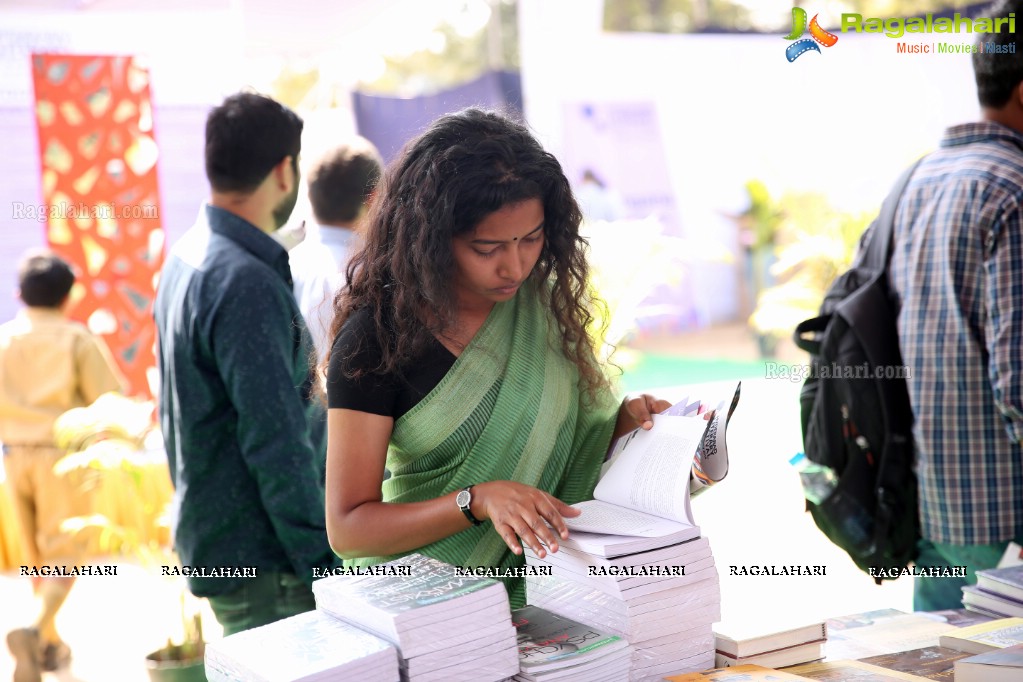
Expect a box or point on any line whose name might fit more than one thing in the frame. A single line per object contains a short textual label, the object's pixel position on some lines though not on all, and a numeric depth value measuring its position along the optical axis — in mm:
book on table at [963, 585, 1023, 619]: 3459
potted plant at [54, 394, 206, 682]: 4417
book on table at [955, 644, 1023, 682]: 3193
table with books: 3129
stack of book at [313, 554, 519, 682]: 3125
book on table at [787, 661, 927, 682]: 3247
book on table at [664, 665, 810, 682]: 3224
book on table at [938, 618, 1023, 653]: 3327
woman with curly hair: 3357
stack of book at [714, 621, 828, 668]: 3266
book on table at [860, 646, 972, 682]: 3280
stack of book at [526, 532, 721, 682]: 3201
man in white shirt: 4221
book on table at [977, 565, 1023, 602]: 3460
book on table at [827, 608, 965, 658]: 3358
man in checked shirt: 3668
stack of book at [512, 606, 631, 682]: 3162
